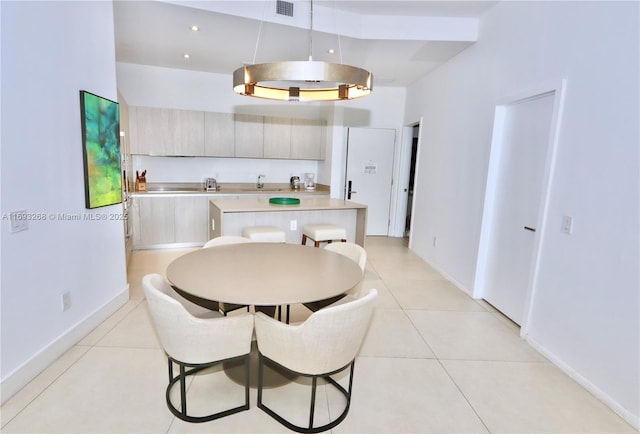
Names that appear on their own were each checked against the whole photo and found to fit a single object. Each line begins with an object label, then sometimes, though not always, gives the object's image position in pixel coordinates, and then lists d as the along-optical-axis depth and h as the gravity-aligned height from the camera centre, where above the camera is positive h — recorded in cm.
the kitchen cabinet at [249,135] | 559 +42
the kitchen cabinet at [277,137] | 578 +43
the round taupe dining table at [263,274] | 179 -67
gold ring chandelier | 191 +52
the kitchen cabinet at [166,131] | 503 +38
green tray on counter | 427 -46
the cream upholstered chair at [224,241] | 285 -68
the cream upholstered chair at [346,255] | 240 -70
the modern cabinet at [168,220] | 497 -91
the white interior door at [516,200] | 292 -22
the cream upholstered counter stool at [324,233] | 402 -79
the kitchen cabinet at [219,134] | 541 +40
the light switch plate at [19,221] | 199 -41
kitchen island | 388 -64
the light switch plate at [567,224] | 248 -34
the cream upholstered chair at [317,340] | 164 -86
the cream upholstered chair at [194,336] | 169 -89
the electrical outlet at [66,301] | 246 -105
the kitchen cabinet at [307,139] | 596 +44
